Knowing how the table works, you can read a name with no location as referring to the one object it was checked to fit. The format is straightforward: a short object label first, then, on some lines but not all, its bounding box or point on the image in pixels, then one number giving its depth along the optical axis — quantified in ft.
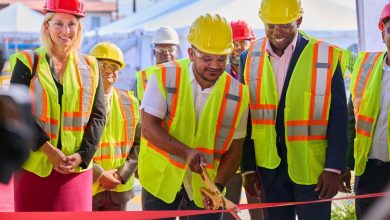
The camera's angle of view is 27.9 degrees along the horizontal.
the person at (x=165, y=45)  23.38
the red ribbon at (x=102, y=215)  12.16
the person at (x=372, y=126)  14.88
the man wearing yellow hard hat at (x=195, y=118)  13.79
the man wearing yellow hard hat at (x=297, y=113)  14.51
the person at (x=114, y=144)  18.90
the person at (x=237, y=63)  19.24
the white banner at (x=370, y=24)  18.16
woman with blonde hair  14.99
